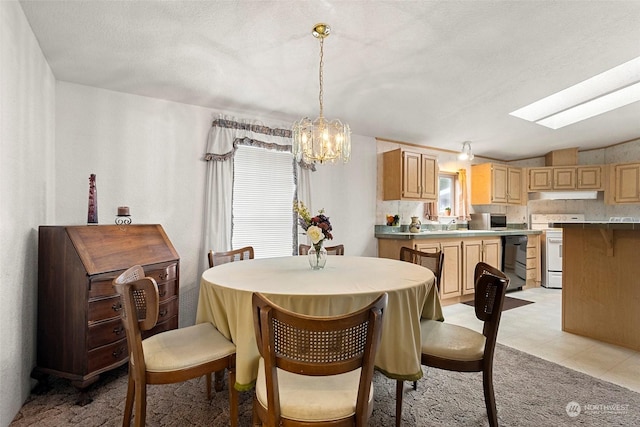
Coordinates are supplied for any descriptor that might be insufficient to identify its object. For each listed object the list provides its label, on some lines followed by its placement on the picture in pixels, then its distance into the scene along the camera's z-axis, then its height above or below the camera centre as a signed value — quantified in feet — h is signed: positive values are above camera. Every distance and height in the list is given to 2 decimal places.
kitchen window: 18.48 +1.28
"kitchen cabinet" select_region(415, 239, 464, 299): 13.94 -2.38
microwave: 18.53 -0.54
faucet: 17.94 -0.60
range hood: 18.53 +1.09
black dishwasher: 16.67 -2.36
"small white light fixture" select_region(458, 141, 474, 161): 16.72 +3.25
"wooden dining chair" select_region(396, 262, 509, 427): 5.44 -2.41
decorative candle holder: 8.32 -0.04
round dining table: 5.08 -1.54
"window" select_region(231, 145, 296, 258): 11.72 +0.42
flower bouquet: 6.83 -0.33
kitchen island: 9.34 -2.16
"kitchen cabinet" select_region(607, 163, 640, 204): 16.72 +1.67
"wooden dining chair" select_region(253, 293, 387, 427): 3.63 -1.70
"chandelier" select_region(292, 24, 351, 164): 7.86 +1.81
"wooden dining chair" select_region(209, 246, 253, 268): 8.68 -1.34
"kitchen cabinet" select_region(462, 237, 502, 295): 14.88 -2.08
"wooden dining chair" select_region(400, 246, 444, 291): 8.58 -1.39
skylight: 11.91 +4.93
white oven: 17.69 -2.51
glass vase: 7.39 -1.06
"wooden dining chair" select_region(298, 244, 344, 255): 10.93 -1.31
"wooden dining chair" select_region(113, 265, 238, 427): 4.83 -2.37
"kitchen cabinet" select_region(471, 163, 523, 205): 18.12 +1.68
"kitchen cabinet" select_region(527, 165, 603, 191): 17.95 +2.05
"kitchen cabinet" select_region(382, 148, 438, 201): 14.67 +1.77
